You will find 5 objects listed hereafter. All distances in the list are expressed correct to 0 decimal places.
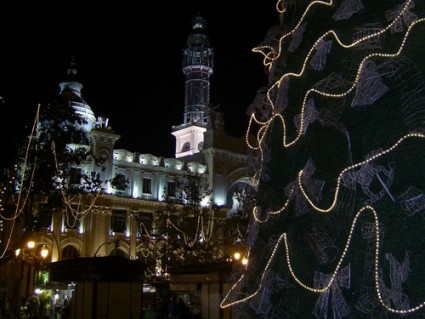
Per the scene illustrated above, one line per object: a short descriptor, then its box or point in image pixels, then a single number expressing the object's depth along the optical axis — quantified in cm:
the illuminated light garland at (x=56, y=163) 2523
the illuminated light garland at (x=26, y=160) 2296
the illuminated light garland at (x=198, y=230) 4009
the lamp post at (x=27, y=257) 2597
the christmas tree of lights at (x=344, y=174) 459
